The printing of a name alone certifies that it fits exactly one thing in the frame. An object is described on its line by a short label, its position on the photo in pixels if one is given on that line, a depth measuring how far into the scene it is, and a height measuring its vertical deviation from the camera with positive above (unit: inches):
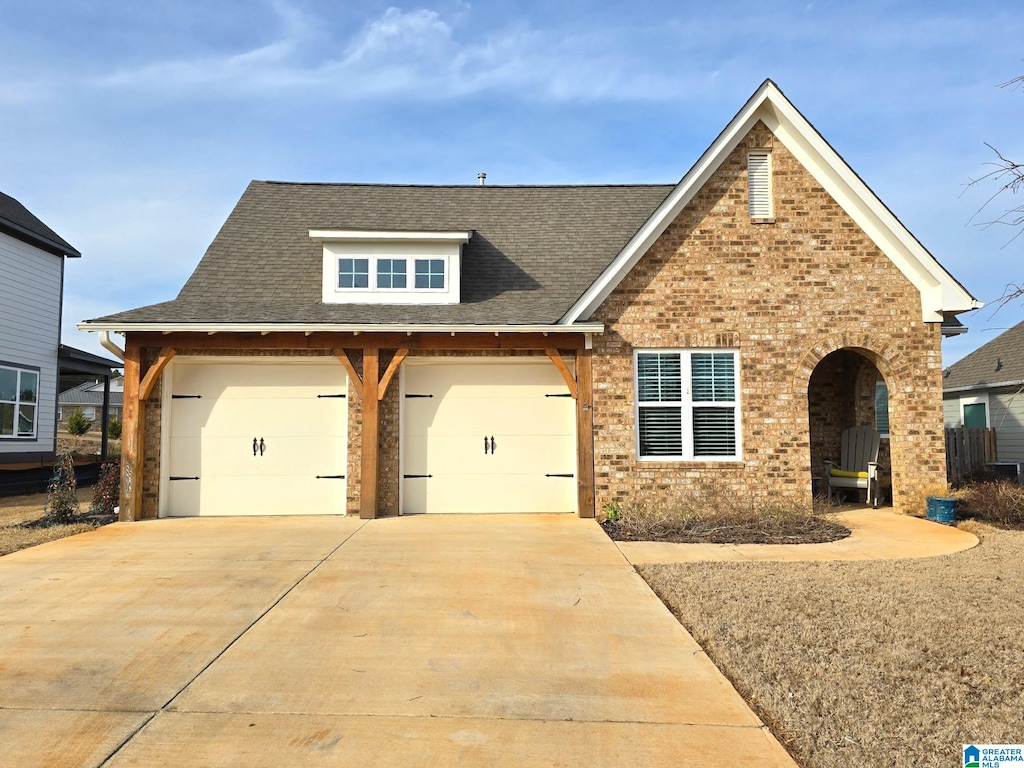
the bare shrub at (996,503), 394.6 -45.9
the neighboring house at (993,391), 713.3 +38.2
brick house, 422.3 +35.0
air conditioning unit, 598.5 -39.7
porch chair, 463.5 -28.4
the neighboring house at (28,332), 647.1 +93.5
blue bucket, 398.0 -49.1
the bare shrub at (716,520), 361.1 -53.3
